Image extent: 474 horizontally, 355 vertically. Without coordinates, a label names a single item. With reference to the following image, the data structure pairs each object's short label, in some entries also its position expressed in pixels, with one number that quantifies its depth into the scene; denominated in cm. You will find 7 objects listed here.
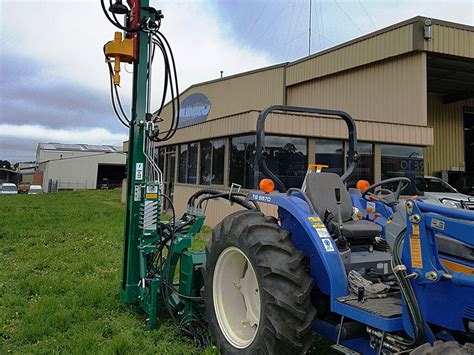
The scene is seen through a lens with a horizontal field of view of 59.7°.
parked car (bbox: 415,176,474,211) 1024
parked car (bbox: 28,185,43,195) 3750
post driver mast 396
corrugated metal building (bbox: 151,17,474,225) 966
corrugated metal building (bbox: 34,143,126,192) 4525
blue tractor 204
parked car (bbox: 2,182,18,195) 3475
